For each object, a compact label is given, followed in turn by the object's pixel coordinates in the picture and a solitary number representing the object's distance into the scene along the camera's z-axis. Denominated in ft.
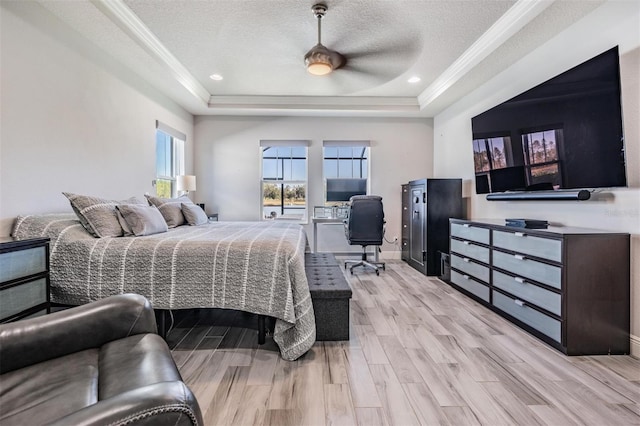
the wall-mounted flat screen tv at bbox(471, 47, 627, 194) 6.74
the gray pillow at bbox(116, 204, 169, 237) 7.91
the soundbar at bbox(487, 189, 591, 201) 7.52
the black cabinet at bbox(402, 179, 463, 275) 13.92
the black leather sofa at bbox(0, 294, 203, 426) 2.15
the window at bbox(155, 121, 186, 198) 14.25
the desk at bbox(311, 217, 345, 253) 15.87
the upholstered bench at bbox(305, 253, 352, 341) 7.23
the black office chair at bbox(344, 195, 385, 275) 13.76
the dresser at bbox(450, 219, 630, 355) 6.68
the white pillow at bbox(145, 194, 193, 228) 10.85
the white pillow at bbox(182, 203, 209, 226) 11.59
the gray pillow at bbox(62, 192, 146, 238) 7.39
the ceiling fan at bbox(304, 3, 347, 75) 9.13
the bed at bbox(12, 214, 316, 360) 6.79
